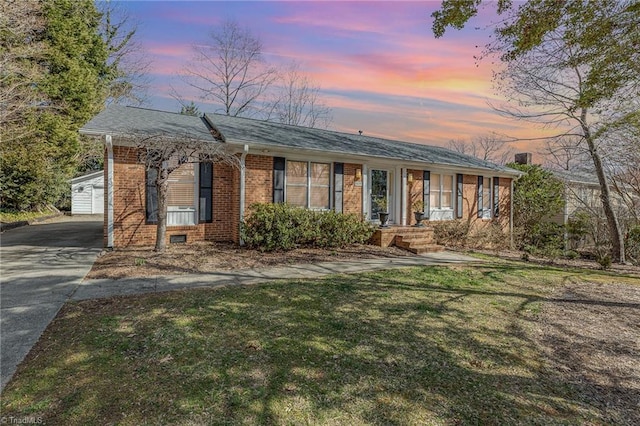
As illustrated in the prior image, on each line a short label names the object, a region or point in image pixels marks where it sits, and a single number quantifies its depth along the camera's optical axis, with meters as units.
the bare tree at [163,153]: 8.12
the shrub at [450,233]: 13.64
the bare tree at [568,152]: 13.00
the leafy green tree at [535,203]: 16.31
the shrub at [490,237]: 14.32
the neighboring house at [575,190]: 16.17
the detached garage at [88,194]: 23.94
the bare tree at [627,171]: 11.62
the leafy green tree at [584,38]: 5.22
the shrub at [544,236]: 15.50
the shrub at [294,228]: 9.30
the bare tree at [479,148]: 35.88
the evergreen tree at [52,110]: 17.61
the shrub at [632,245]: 12.88
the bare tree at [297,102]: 30.45
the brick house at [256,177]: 9.05
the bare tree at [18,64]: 14.53
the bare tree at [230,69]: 26.94
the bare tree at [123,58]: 26.06
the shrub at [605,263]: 9.45
